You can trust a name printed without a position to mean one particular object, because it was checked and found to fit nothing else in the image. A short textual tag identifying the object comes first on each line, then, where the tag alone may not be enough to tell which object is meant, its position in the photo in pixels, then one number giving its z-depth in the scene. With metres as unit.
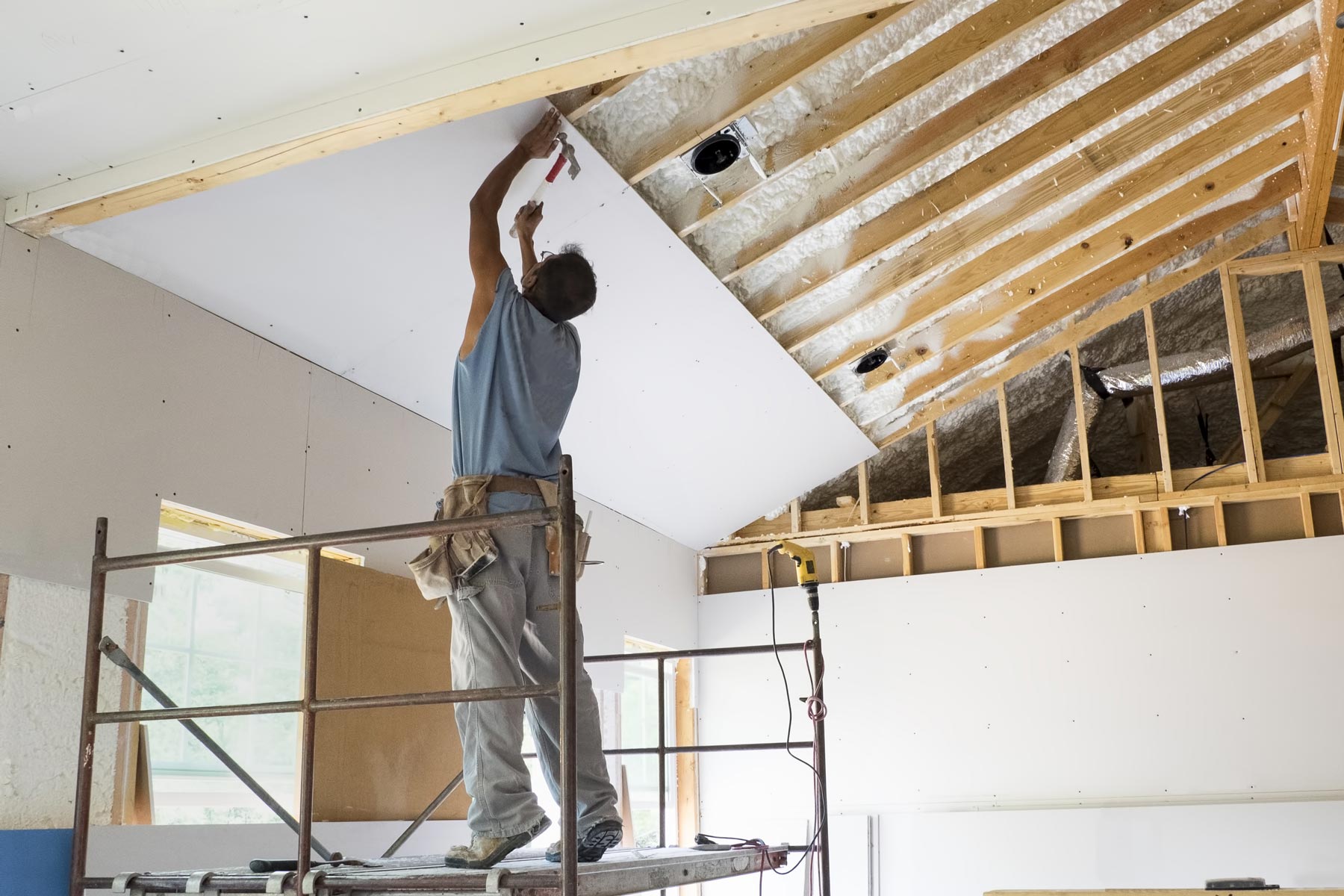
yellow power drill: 3.87
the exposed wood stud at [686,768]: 6.64
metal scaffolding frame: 2.17
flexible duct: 6.26
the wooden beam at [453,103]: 2.30
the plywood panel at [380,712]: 3.75
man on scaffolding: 2.41
